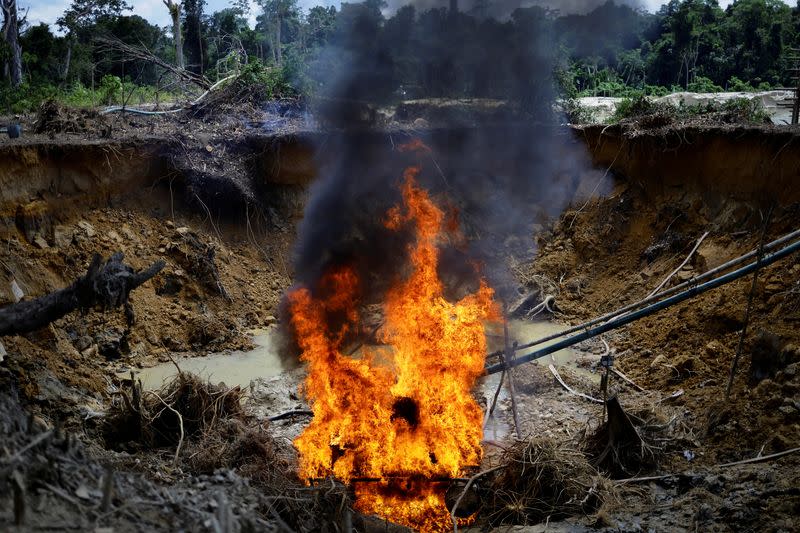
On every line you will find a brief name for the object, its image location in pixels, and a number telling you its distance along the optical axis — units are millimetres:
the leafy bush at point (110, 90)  19656
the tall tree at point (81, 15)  28000
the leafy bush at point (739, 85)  24328
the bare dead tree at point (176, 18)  28297
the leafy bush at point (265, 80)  19234
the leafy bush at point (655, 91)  25016
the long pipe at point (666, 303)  7863
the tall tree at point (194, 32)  33594
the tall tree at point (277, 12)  39438
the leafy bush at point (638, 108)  16906
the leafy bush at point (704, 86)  25203
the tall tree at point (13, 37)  24484
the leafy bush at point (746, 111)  15461
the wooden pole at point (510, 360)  8289
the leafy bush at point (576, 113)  18297
